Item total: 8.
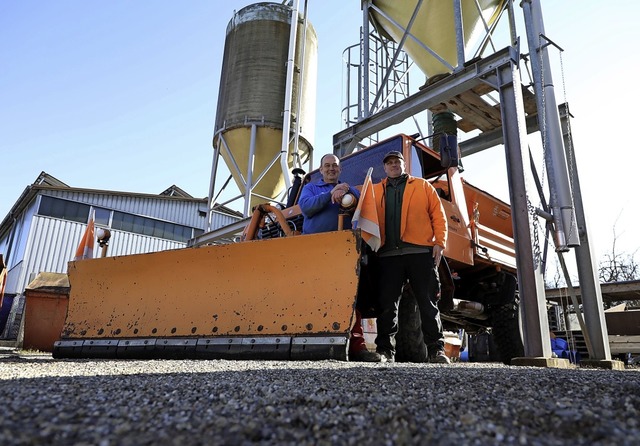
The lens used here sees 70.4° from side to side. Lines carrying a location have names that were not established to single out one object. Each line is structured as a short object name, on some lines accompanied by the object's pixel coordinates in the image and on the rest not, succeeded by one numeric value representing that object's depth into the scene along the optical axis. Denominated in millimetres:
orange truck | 3412
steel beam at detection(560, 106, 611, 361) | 5287
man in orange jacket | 3775
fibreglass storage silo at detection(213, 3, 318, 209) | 11445
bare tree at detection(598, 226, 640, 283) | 20078
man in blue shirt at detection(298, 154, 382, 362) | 3594
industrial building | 16078
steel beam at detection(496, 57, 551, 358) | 4285
